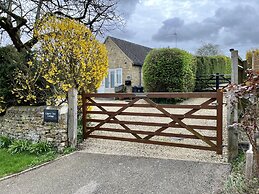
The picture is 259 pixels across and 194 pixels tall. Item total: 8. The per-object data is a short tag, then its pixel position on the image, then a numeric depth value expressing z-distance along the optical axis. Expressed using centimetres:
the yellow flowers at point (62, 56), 729
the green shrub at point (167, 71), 1379
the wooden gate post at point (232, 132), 520
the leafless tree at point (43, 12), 941
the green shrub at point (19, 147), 692
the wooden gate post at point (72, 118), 670
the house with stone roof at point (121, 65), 2333
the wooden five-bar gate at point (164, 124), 560
